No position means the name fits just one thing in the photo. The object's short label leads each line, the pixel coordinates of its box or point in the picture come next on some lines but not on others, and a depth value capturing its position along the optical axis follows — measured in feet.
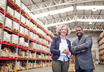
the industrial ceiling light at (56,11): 45.81
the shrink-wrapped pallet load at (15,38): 21.33
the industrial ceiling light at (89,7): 41.15
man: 8.48
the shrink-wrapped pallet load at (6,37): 18.98
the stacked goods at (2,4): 18.59
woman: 7.80
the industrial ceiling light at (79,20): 56.04
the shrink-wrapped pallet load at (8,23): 19.64
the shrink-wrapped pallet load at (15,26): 22.05
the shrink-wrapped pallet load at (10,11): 20.63
